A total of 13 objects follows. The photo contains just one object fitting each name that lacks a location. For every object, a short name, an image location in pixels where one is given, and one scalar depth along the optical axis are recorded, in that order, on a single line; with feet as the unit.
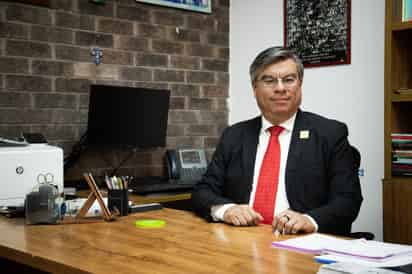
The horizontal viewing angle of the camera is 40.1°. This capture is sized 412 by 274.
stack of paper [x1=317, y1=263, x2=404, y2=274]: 4.17
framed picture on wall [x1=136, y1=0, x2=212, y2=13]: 13.59
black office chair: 7.66
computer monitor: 11.53
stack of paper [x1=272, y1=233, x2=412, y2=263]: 4.99
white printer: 8.32
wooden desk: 4.87
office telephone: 13.17
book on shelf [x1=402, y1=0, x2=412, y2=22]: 10.34
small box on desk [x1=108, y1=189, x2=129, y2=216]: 7.52
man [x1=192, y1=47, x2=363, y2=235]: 7.70
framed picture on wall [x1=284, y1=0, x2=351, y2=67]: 12.66
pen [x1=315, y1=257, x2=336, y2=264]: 4.90
